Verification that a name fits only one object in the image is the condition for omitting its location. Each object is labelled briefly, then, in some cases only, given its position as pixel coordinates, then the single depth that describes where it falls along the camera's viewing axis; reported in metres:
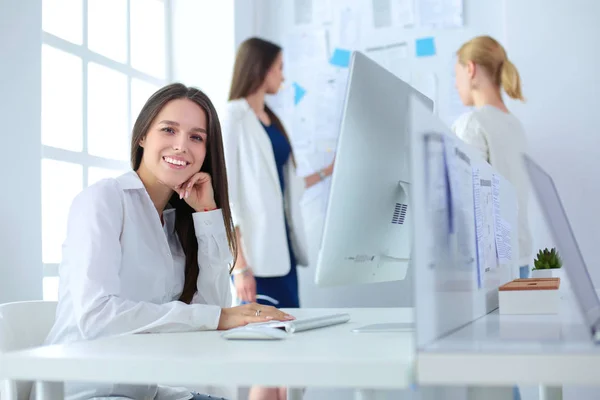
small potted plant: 2.34
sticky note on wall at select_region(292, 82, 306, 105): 3.94
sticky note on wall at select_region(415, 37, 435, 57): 3.74
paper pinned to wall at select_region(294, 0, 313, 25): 3.97
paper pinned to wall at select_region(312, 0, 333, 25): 3.93
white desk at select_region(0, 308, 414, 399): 0.82
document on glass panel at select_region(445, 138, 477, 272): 1.04
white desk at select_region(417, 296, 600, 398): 0.77
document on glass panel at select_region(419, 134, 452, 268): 0.88
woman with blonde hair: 2.93
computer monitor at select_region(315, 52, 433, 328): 1.13
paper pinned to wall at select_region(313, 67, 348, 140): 3.88
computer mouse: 1.14
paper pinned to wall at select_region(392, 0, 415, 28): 3.79
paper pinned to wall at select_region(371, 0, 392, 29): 3.83
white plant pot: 2.33
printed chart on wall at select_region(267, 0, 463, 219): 3.77
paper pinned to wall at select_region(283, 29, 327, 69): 3.92
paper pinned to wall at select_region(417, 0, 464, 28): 3.69
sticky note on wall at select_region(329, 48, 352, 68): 3.88
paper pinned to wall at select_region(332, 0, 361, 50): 3.88
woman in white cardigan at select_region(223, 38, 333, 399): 3.09
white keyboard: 1.28
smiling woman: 1.40
